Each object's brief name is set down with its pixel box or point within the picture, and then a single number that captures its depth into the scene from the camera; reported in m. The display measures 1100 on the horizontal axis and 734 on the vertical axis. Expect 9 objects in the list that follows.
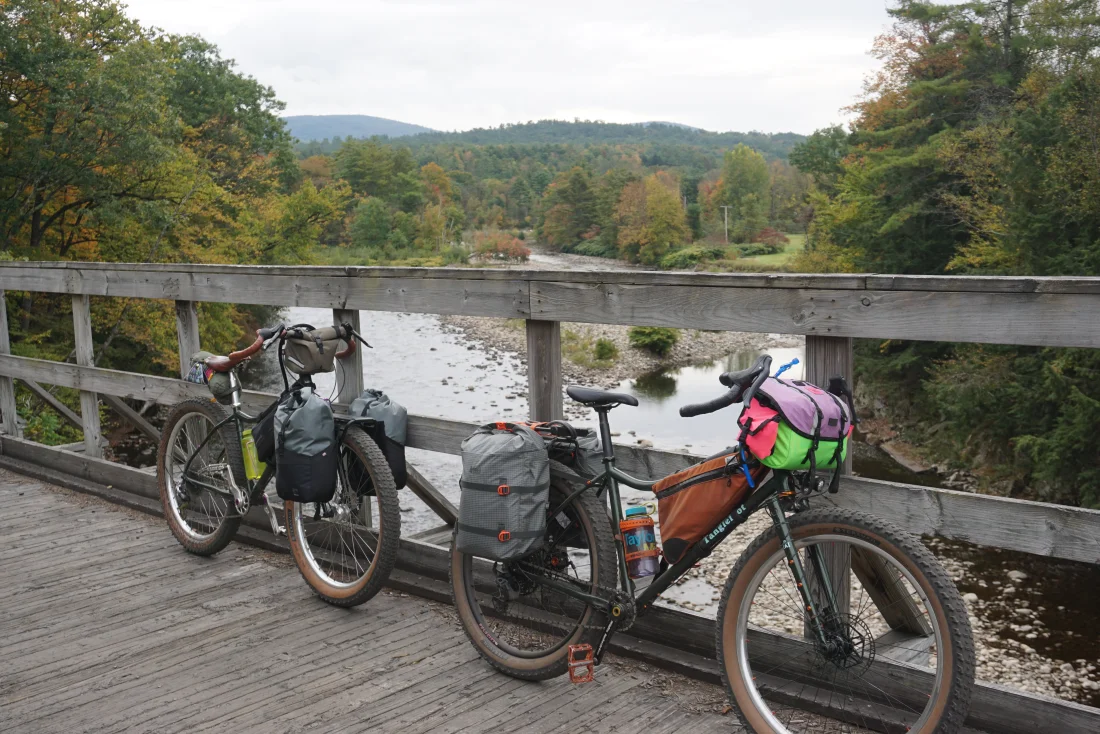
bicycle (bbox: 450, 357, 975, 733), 2.31
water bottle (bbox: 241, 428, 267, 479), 4.12
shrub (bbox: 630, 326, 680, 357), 31.58
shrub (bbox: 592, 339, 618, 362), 30.17
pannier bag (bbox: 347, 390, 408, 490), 3.72
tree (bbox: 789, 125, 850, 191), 53.69
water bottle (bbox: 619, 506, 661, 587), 2.89
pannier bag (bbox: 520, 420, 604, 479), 3.04
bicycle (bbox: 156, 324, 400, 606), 3.60
